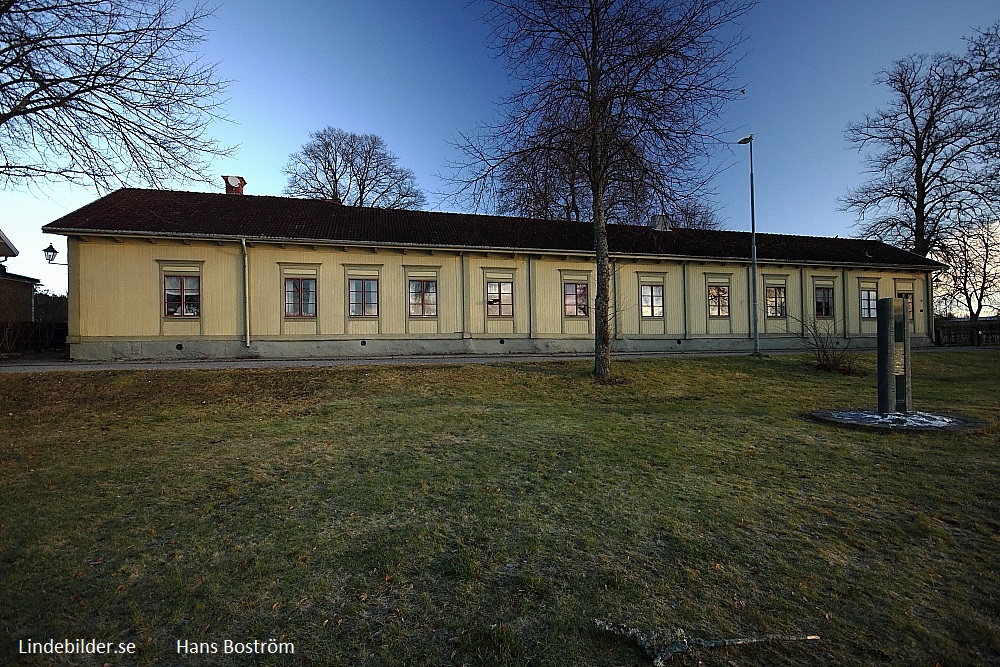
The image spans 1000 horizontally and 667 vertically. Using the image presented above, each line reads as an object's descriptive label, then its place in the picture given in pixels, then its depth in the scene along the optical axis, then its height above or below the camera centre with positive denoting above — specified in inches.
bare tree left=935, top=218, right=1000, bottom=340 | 1105.4 +147.1
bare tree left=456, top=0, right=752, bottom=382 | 471.8 +223.1
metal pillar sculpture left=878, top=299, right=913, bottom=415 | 345.4 -18.2
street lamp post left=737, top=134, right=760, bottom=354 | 781.1 +123.1
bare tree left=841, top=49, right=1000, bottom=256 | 1097.4 +362.2
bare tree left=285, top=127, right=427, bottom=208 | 1469.0 +495.4
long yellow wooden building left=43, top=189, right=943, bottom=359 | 700.7 +87.7
